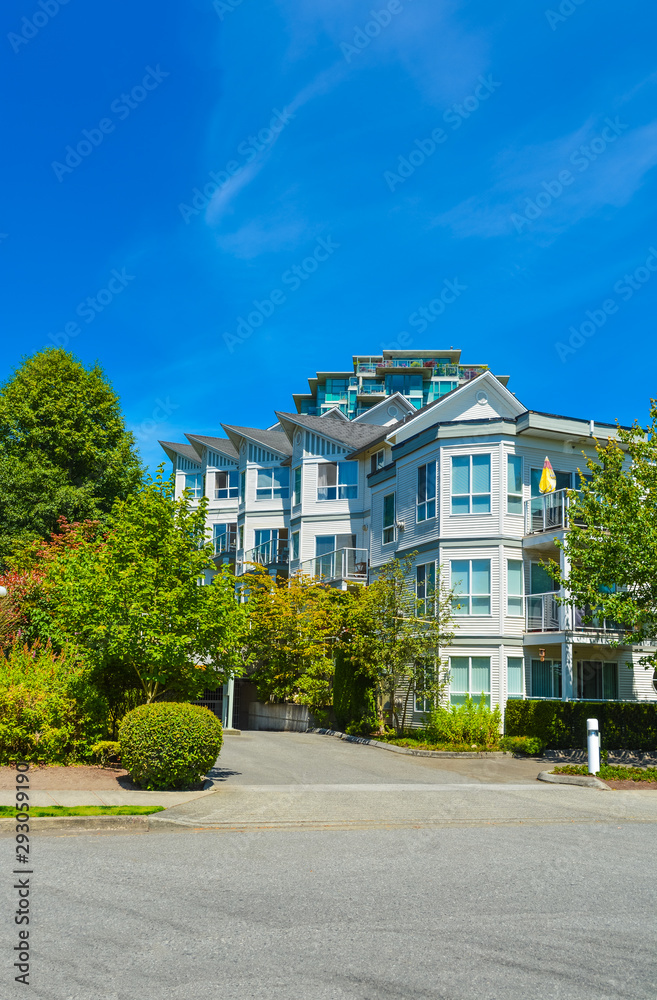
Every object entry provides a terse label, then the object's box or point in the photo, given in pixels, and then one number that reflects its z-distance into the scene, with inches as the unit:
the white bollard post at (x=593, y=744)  740.6
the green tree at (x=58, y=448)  1363.2
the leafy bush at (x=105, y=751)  634.8
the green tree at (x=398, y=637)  1003.9
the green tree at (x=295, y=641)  1261.1
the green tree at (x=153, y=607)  626.5
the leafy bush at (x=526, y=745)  888.9
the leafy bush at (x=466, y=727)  952.3
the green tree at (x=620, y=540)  790.5
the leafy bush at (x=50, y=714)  617.6
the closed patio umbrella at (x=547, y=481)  1084.8
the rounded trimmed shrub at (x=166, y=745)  556.4
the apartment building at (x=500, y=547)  1064.8
